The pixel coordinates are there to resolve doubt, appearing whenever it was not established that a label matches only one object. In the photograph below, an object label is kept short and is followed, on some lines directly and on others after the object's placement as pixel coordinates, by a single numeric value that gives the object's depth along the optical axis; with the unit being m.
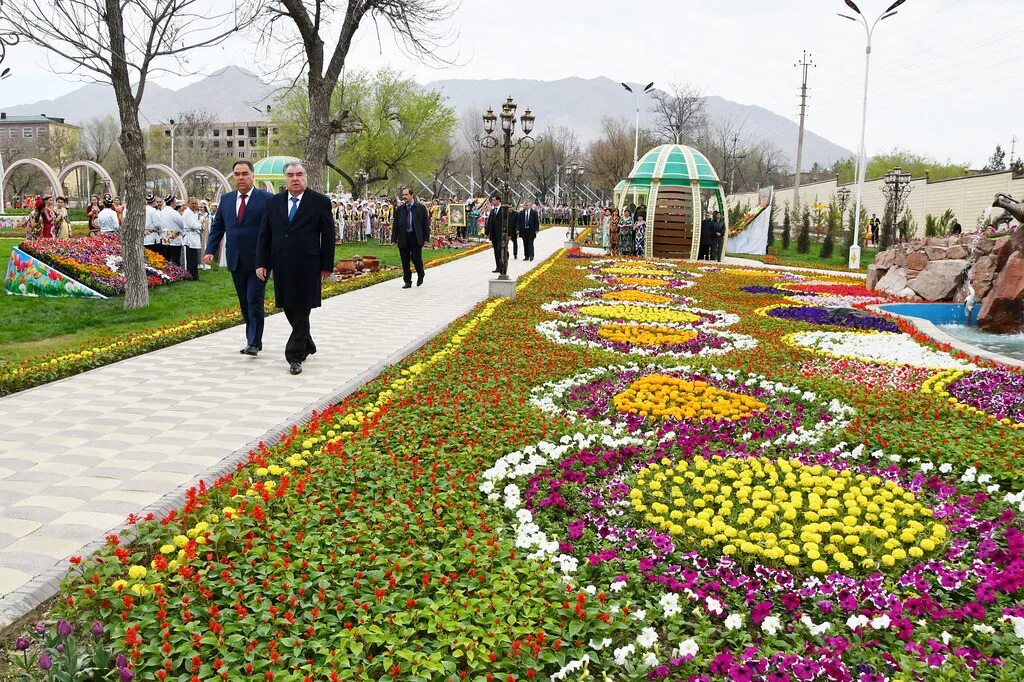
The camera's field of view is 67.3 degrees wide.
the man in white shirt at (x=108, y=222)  17.38
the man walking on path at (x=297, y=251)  7.85
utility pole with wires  47.81
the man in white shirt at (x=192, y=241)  17.41
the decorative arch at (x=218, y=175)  27.36
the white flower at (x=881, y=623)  3.36
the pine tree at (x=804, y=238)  34.22
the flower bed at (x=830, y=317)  11.71
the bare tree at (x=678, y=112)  61.28
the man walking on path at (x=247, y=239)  8.32
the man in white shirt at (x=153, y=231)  16.98
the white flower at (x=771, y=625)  3.32
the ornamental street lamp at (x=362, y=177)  45.84
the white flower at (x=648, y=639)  3.21
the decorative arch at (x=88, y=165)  27.81
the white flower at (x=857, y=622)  3.37
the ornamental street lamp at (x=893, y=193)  28.61
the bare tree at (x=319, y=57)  17.61
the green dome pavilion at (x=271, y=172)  33.25
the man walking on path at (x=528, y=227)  24.97
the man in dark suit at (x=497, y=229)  16.10
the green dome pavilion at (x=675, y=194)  27.14
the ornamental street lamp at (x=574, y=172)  37.10
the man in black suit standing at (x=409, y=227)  15.31
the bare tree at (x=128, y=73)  10.84
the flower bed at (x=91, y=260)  13.76
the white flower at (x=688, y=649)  3.14
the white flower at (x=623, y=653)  3.12
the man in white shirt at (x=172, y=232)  17.09
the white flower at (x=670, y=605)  3.46
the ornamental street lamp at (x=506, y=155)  14.56
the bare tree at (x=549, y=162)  89.12
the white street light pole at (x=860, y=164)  26.05
